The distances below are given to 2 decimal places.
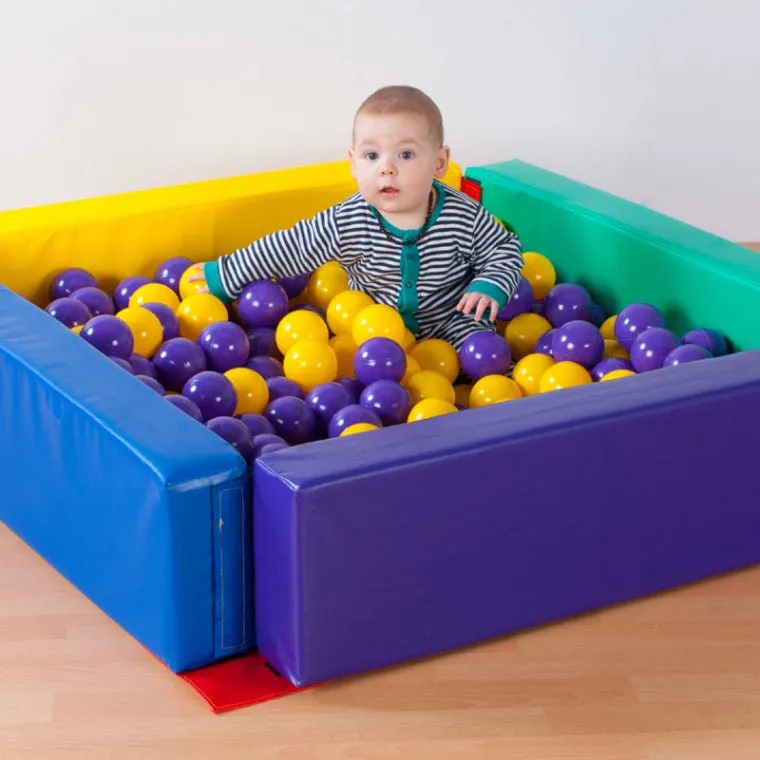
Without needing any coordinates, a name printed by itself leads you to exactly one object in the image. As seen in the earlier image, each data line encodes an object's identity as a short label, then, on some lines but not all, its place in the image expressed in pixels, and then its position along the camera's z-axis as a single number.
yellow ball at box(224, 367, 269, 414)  2.21
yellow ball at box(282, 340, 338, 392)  2.30
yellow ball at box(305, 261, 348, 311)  2.62
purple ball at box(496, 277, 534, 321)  2.59
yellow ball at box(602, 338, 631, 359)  2.47
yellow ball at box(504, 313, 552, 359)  2.53
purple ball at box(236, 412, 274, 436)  2.08
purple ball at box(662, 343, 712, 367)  2.24
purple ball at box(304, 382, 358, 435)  2.19
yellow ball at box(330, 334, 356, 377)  2.44
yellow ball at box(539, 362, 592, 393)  2.23
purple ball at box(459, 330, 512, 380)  2.37
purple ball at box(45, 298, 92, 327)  2.37
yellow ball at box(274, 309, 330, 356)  2.40
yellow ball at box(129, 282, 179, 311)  2.47
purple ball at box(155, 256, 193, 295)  2.60
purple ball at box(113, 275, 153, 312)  2.54
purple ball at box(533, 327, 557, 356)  2.44
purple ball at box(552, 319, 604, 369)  2.36
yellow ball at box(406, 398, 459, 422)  2.13
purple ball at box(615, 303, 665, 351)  2.44
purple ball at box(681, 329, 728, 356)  2.37
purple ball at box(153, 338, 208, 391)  2.27
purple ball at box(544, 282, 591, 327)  2.55
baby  2.37
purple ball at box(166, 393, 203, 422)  2.01
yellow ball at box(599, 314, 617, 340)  2.55
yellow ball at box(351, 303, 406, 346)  2.36
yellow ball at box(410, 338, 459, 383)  2.41
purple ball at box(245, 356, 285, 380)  2.38
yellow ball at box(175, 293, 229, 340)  2.45
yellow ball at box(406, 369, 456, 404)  2.28
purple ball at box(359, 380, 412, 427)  2.17
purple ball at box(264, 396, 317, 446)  2.14
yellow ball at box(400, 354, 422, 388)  2.31
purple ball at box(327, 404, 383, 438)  2.10
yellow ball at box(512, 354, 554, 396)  2.33
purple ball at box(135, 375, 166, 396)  2.11
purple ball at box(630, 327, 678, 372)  2.31
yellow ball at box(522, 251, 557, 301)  2.66
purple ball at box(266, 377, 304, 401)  2.28
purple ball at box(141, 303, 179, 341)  2.40
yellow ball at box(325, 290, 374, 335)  2.47
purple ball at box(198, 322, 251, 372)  2.33
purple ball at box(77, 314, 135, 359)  2.22
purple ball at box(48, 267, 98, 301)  2.52
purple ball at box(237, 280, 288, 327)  2.48
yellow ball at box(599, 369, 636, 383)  2.25
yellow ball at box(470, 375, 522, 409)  2.26
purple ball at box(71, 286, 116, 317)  2.45
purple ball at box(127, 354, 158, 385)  2.22
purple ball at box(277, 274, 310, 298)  2.64
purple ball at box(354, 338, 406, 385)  2.24
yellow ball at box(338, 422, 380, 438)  2.04
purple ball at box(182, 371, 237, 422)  2.11
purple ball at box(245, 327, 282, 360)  2.47
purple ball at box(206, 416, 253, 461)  1.93
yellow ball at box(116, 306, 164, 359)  2.31
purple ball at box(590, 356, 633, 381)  2.33
